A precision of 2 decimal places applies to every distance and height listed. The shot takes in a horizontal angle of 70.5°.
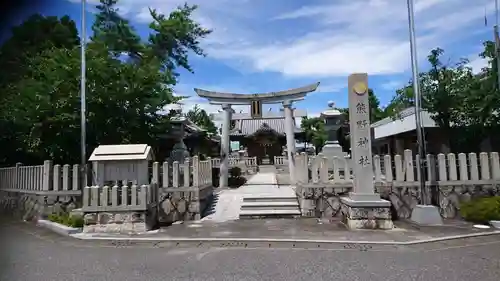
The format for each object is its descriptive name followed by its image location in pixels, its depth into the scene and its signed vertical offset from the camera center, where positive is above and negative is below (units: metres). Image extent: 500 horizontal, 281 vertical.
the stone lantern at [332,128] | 14.28 +1.44
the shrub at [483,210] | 9.19 -1.35
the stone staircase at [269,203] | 11.44 -1.35
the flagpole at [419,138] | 10.32 +0.68
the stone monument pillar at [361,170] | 9.27 -0.21
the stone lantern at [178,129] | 15.81 +1.81
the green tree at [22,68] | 9.02 +2.42
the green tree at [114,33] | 18.37 +7.15
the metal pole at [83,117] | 11.20 +1.68
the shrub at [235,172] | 20.86 -0.40
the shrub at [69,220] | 9.84 -1.45
